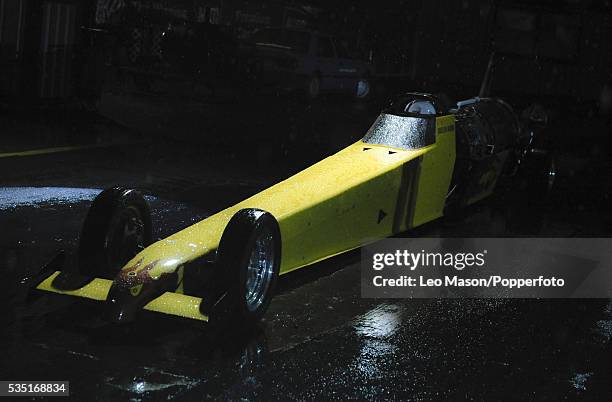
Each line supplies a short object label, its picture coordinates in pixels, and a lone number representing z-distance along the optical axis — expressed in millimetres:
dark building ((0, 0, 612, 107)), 15594
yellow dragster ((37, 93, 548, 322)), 5777
